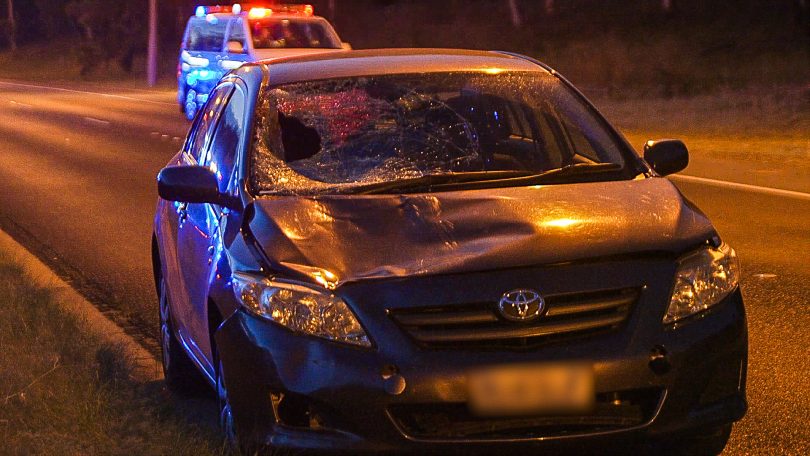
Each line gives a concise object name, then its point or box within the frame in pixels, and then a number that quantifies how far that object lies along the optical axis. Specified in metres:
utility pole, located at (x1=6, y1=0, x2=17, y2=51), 93.94
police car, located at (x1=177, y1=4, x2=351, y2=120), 24.09
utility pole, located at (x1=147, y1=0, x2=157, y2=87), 50.58
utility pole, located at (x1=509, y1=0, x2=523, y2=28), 59.44
